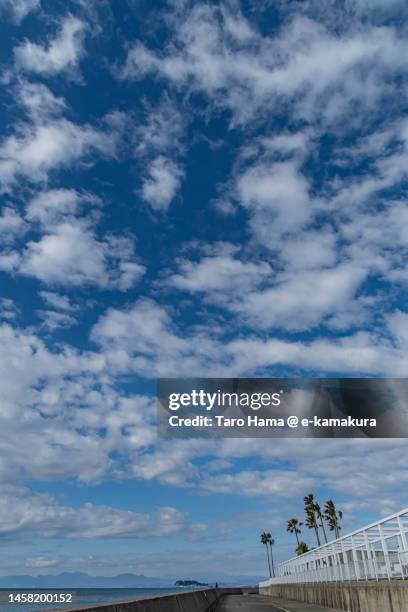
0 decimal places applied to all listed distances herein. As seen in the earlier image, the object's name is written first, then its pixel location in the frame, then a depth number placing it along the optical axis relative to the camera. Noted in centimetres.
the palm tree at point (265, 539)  18262
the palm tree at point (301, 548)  12939
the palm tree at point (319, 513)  11990
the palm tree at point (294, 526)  14350
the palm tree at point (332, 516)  11406
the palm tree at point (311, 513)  11812
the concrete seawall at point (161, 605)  692
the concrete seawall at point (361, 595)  1461
